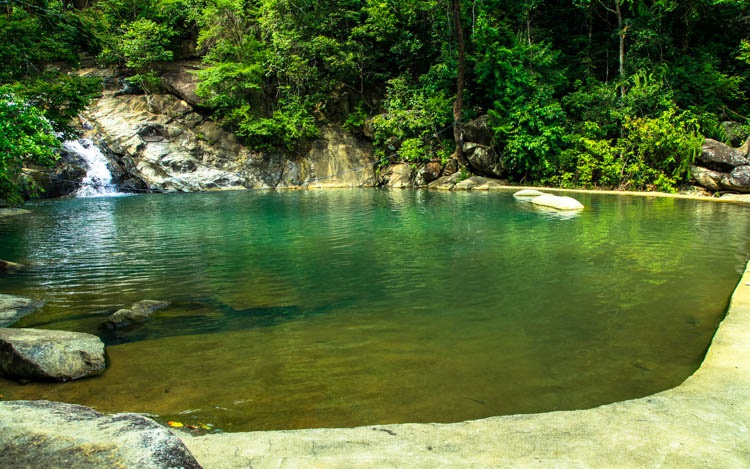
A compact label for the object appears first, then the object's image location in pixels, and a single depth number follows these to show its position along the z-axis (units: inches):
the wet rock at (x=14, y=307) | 220.4
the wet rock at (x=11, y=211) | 601.3
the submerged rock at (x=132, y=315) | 212.5
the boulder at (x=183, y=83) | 1111.0
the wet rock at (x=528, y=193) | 686.5
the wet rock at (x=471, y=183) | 842.2
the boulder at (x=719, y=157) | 658.2
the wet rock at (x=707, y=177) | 664.4
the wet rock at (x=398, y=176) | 985.5
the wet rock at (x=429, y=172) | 952.3
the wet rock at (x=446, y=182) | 881.8
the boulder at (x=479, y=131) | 897.5
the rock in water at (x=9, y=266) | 320.5
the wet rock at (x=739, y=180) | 635.5
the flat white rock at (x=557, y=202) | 562.0
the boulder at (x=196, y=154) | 995.3
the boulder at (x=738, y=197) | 593.4
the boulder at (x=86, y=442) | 70.6
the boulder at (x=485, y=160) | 894.4
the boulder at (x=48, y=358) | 161.8
